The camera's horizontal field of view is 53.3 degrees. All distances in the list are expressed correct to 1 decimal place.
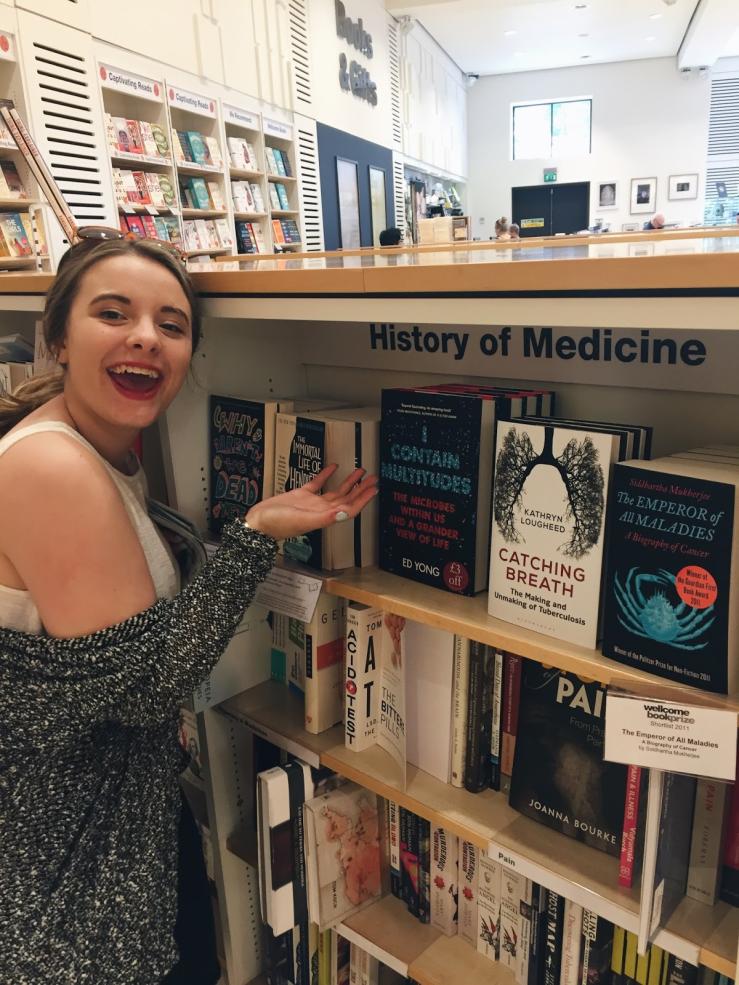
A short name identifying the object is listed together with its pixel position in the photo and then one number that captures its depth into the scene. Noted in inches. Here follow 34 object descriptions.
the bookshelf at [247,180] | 241.9
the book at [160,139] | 205.9
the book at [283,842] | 52.7
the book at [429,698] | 49.1
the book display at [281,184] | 263.8
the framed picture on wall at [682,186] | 488.7
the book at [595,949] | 45.9
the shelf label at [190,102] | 210.8
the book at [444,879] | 54.4
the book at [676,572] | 32.4
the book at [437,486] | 43.3
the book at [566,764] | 42.8
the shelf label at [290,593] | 50.6
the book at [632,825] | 38.7
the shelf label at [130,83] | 186.1
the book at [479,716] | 47.7
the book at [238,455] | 54.9
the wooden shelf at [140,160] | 192.9
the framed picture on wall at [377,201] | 347.6
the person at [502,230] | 312.3
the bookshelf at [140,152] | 192.2
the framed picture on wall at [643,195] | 498.6
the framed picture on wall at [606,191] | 506.3
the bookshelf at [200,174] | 218.7
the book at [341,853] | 53.9
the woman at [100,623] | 37.4
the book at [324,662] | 54.3
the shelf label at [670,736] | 32.6
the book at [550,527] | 36.9
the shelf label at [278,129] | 257.9
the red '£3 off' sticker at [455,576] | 45.3
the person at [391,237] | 226.1
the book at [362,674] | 51.8
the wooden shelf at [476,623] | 35.7
